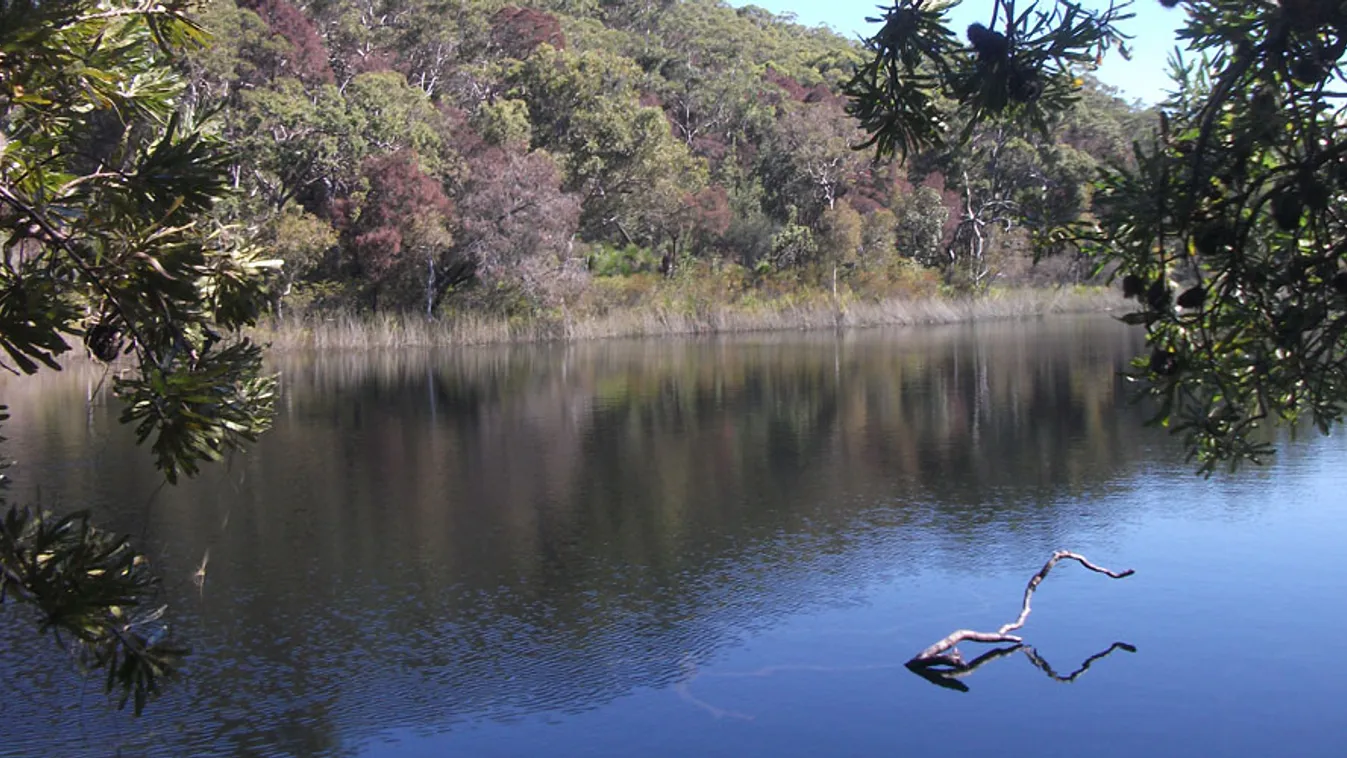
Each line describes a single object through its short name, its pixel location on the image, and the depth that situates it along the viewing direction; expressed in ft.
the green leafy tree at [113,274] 11.52
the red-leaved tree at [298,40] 119.14
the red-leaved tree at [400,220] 108.99
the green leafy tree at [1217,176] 13.12
